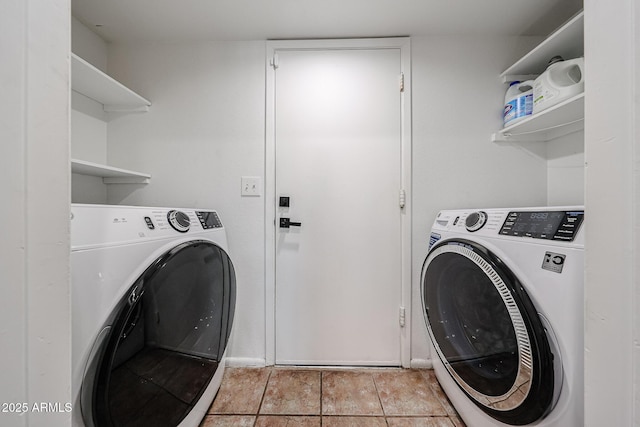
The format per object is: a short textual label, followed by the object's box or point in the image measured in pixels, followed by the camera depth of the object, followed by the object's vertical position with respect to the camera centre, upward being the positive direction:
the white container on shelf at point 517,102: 1.25 +0.58
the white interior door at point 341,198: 1.43 +0.08
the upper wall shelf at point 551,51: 1.03 +0.79
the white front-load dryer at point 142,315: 0.58 -0.31
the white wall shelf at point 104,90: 1.11 +0.64
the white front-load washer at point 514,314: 0.61 -0.31
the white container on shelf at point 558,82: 1.04 +0.60
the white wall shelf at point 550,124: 1.06 +0.46
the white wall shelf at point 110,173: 1.12 +0.20
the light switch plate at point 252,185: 1.45 +0.15
